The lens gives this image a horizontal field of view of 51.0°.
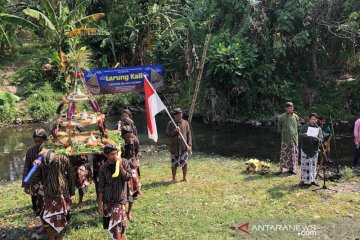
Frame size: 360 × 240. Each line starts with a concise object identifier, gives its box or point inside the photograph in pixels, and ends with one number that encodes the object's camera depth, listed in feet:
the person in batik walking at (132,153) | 23.13
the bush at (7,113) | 65.51
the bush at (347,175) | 31.81
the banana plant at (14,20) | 62.23
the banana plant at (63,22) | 64.18
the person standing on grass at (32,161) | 21.08
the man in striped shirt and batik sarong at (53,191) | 19.10
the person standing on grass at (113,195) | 17.75
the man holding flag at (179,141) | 28.84
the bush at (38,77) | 74.13
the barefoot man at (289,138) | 31.07
